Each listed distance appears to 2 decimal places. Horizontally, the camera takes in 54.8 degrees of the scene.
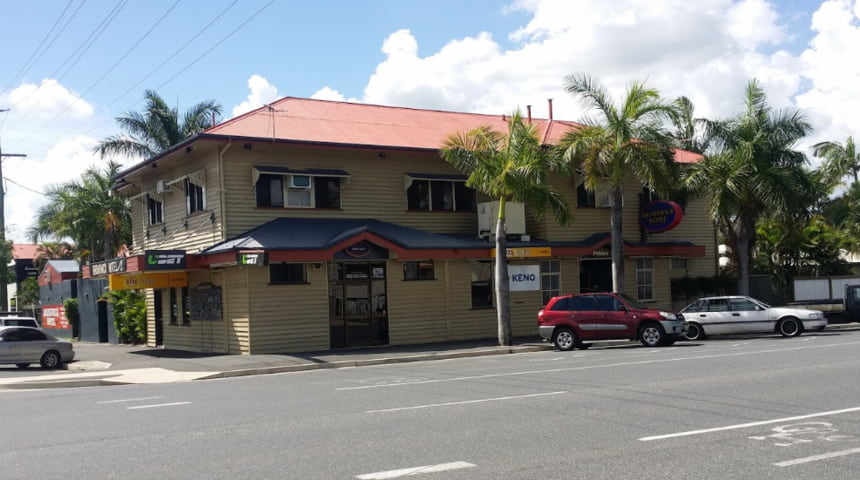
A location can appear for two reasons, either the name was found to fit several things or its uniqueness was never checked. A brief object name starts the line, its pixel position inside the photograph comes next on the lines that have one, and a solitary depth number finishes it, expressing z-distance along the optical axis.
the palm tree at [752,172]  29.36
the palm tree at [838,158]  42.00
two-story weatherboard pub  23.95
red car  22.94
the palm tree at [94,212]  42.78
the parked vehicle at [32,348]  23.53
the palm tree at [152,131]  40.22
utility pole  42.03
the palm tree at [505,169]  23.14
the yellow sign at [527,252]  25.97
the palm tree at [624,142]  25.41
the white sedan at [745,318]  25.06
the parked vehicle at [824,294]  34.28
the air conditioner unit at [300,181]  25.08
